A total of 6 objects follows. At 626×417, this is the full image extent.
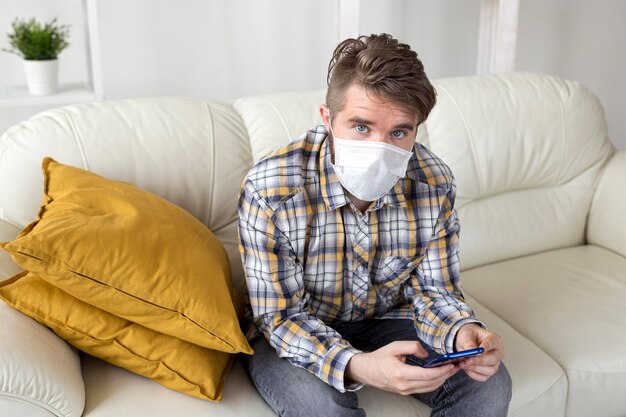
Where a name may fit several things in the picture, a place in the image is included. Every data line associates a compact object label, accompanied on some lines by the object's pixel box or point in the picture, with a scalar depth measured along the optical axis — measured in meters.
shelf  2.03
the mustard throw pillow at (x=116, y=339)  1.35
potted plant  2.06
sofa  1.37
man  1.35
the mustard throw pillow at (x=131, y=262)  1.30
